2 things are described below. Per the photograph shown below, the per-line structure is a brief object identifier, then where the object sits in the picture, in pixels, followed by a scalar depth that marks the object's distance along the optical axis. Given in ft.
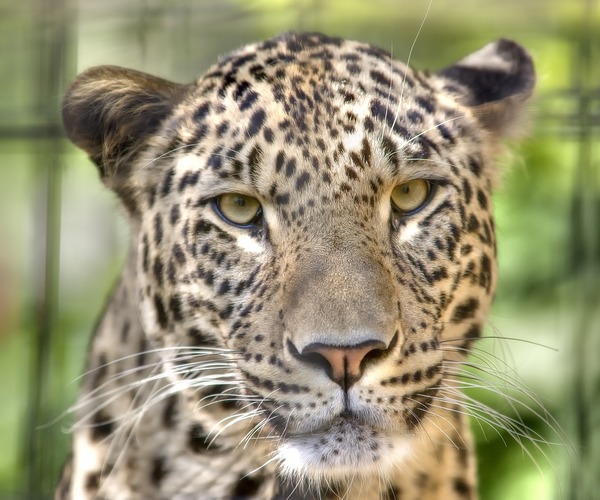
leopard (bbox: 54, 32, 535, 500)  11.41
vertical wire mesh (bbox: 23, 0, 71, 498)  12.23
